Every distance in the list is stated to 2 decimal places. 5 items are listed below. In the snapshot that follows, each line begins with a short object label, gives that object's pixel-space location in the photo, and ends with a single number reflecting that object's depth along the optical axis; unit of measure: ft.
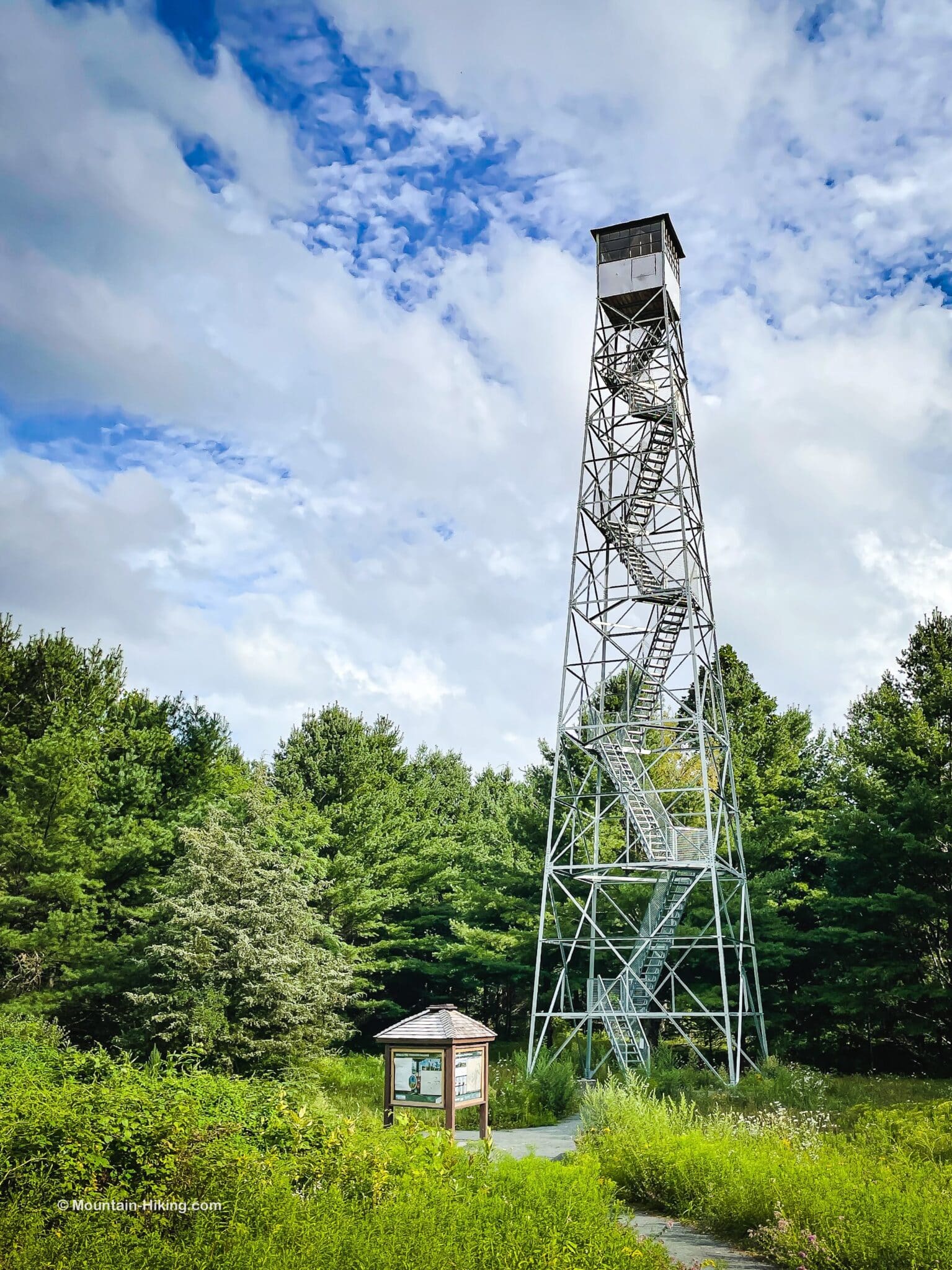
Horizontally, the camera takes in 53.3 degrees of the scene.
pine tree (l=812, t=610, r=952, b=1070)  82.43
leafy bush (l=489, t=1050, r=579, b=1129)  65.62
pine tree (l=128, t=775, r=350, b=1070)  66.23
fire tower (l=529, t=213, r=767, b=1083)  72.43
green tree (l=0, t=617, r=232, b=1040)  84.12
